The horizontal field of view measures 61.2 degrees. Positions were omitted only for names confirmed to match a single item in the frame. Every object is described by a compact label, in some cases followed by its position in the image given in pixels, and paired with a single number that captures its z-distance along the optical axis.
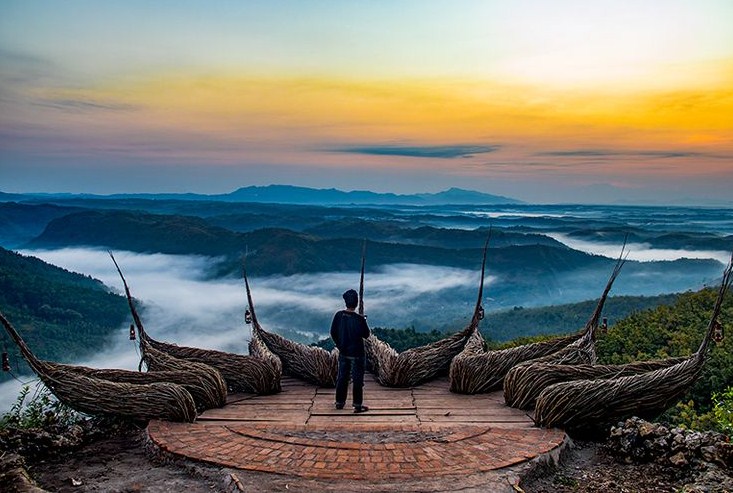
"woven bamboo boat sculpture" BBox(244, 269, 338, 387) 8.02
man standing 6.99
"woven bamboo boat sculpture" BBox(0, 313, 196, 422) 5.95
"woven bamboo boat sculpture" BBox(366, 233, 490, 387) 8.17
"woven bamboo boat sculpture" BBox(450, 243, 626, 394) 7.73
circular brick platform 4.75
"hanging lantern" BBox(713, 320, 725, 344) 6.40
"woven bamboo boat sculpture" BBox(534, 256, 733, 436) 5.84
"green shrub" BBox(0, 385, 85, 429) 6.11
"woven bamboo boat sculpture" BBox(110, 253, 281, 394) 7.39
